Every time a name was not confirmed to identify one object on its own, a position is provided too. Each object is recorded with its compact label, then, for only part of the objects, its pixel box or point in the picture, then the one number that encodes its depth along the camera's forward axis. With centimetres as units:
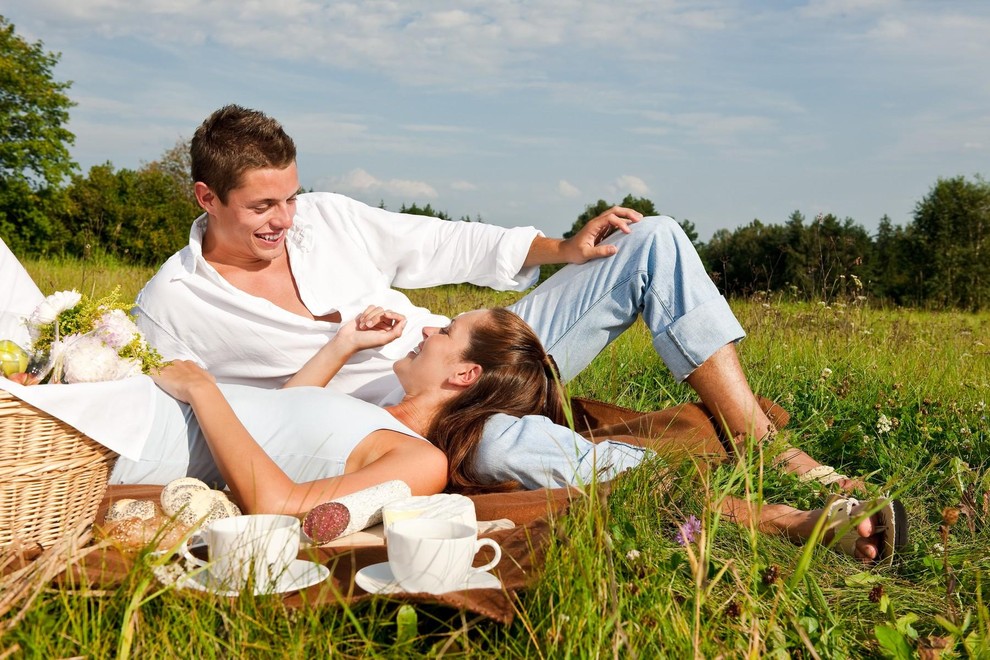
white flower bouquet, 269
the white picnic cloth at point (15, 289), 345
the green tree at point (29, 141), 3166
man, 400
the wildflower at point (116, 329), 277
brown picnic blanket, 213
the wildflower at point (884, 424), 431
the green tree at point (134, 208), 2172
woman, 298
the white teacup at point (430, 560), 213
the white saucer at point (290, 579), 209
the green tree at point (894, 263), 2477
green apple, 267
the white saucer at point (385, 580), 217
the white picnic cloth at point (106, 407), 251
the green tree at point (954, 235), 2730
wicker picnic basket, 252
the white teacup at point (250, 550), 210
